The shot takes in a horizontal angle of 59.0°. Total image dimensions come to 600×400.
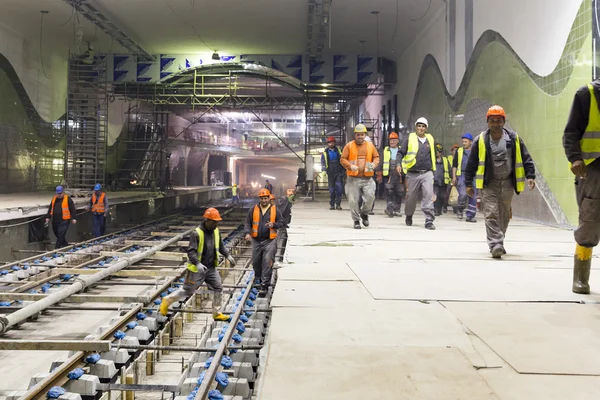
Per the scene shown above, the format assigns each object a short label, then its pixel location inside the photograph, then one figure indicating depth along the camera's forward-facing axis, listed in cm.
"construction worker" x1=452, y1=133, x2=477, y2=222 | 915
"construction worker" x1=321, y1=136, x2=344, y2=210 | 1219
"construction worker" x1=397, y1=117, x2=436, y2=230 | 779
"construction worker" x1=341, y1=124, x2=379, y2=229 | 779
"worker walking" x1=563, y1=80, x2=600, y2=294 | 343
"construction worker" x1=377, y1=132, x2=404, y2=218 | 1048
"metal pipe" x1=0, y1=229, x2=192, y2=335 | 563
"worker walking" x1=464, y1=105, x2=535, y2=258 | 515
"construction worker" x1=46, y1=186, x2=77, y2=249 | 1255
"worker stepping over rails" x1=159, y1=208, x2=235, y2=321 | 584
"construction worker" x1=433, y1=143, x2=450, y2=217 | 1065
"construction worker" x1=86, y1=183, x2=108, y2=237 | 1409
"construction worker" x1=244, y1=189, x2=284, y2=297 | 728
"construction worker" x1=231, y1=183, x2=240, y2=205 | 3275
